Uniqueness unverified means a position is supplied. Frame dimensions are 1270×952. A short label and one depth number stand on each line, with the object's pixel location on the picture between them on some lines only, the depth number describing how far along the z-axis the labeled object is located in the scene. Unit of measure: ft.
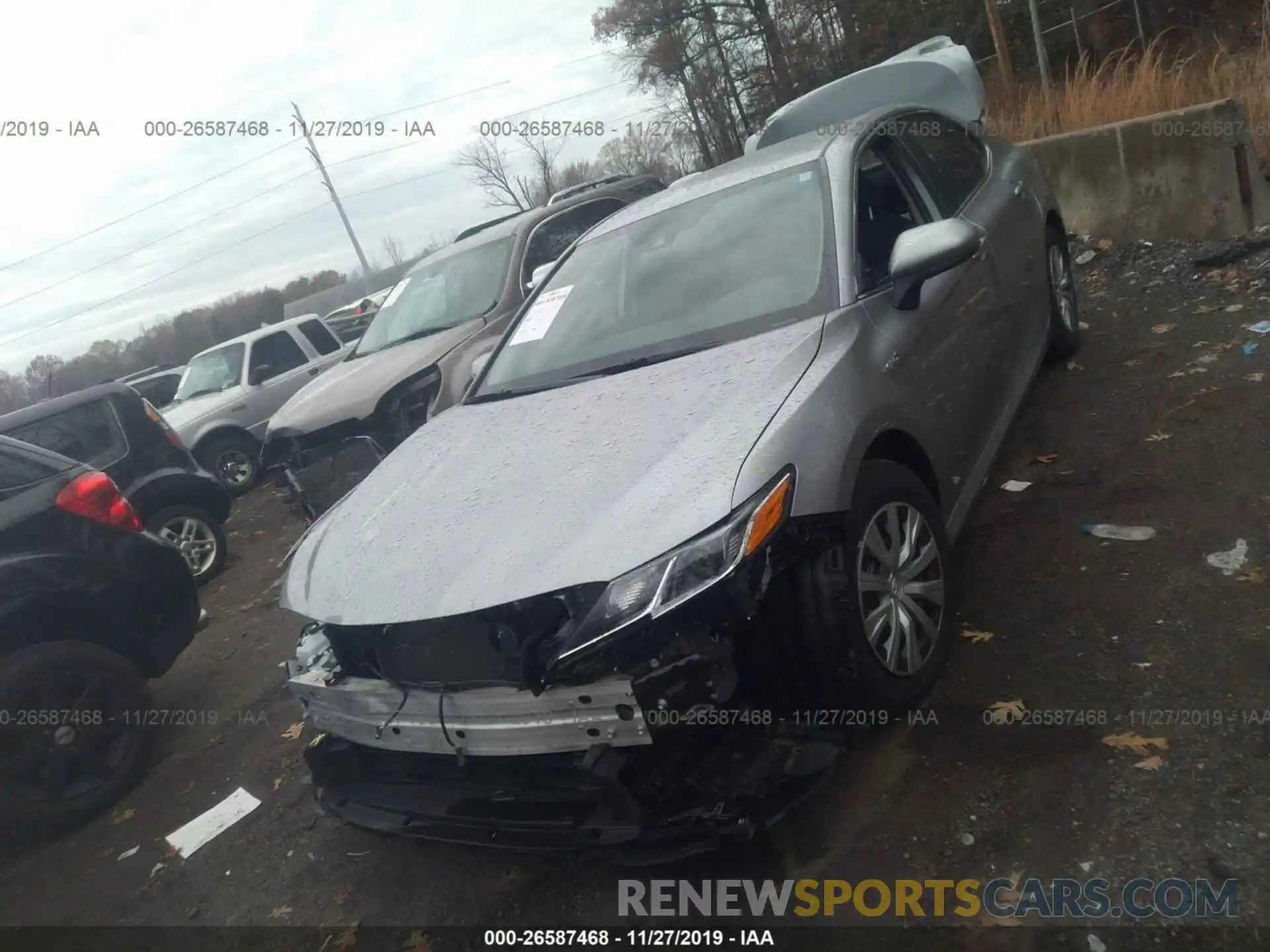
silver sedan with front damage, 7.24
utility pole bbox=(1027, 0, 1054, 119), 36.91
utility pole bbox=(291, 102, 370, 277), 130.00
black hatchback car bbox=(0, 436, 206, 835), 13.03
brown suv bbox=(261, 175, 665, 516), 20.76
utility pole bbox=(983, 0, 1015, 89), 38.11
